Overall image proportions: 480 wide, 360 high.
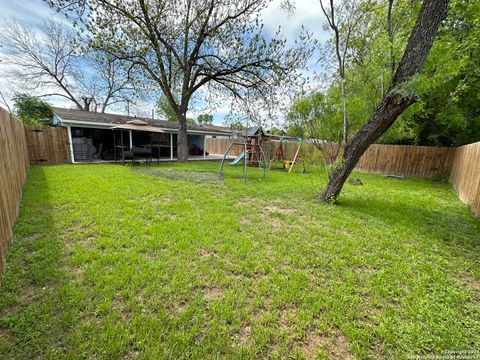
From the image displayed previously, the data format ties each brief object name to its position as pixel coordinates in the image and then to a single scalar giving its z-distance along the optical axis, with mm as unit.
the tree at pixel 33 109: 15320
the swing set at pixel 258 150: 12539
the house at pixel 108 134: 11273
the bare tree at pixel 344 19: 5137
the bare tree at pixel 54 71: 16234
